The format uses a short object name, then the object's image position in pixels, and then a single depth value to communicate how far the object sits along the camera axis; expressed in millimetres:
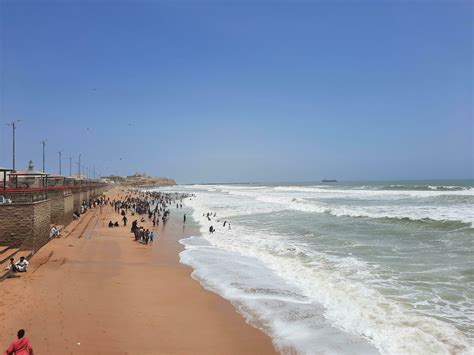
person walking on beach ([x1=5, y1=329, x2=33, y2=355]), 6754
